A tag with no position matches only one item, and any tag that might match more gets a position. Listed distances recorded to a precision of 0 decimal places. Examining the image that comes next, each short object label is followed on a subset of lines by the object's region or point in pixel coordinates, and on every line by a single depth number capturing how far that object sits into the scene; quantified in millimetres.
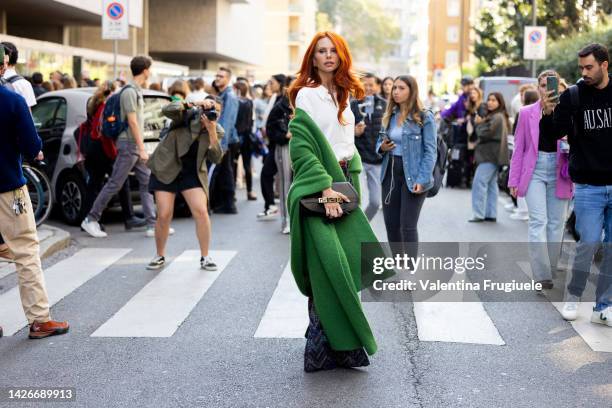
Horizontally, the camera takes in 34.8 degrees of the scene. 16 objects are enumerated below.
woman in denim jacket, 8086
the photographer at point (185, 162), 8820
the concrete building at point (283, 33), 87438
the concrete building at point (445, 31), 101562
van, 21016
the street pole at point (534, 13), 26722
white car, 12016
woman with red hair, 5551
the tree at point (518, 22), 32250
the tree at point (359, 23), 133375
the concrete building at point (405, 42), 141500
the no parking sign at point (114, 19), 15438
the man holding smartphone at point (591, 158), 6785
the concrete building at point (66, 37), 24888
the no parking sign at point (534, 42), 23578
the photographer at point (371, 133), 11031
